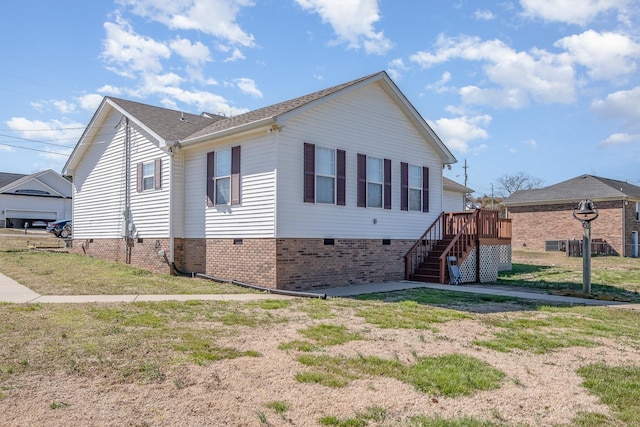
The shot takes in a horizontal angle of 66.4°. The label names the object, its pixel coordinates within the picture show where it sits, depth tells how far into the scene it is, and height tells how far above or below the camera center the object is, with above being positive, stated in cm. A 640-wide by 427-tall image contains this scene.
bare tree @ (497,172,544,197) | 8012 +690
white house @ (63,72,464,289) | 1222 +112
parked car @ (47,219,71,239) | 3177 -29
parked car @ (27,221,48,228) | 4153 +3
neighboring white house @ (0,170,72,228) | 4144 +220
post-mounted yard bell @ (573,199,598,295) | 1210 -12
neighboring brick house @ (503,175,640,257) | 3175 +100
